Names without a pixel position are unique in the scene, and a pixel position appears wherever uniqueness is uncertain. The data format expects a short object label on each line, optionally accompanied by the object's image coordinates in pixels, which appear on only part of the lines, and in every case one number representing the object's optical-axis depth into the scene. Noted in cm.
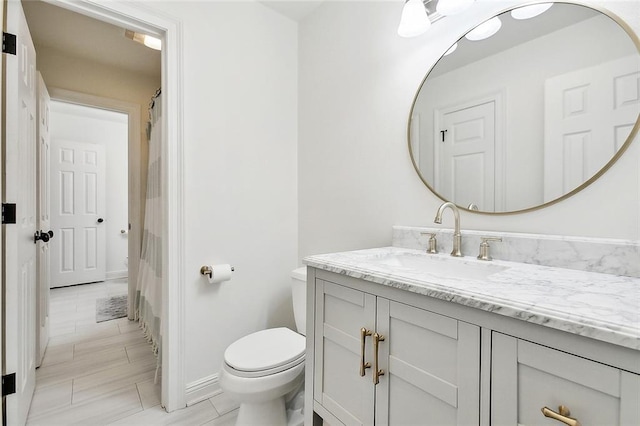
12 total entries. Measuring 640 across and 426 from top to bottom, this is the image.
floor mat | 304
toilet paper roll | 171
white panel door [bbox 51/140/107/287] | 404
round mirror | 98
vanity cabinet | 56
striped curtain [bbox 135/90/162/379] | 204
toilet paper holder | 171
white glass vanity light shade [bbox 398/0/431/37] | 133
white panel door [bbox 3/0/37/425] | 133
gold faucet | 124
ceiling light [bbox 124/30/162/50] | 206
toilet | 130
